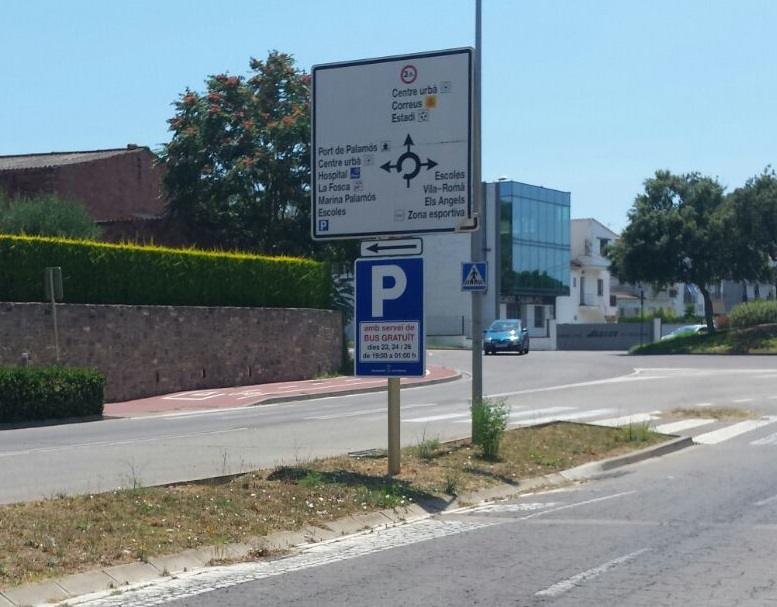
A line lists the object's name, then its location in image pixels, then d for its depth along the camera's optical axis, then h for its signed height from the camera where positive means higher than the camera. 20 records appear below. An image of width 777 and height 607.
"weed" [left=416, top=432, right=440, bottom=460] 13.70 -1.70
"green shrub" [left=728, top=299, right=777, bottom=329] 57.03 +0.05
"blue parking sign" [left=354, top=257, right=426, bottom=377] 12.24 -0.04
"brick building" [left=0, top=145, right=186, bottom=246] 42.22 +5.25
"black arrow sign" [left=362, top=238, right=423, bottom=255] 12.36 +0.76
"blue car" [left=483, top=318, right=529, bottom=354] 52.47 -1.13
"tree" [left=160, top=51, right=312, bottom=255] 39.56 +5.52
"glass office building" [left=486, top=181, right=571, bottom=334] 72.38 +4.43
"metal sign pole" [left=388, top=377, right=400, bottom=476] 12.27 -1.29
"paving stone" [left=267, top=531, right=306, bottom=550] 9.23 -1.93
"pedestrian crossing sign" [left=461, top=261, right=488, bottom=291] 16.11 +0.56
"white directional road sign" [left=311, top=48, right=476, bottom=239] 12.33 +1.92
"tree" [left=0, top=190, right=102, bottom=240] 33.12 +2.84
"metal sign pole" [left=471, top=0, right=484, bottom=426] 15.71 -0.44
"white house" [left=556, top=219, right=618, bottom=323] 86.06 +3.08
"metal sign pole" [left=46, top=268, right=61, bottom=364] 24.36 +0.68
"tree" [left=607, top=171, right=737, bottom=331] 57.56 +4.12
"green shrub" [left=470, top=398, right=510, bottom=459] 13.93 -1.43
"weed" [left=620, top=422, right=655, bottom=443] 16.78 -1.83
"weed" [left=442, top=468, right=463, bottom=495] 11.85 -1.84
